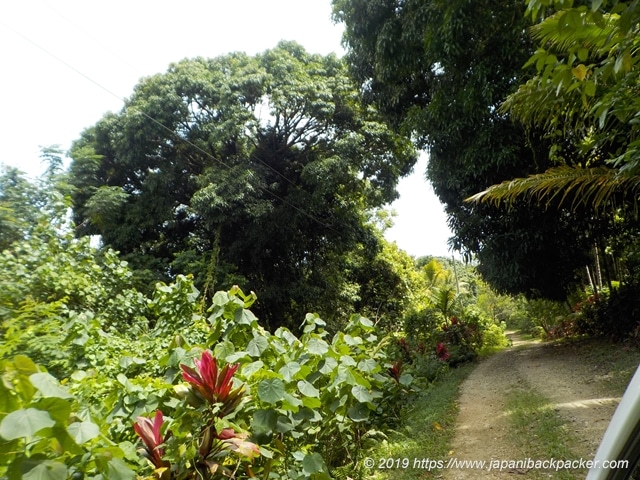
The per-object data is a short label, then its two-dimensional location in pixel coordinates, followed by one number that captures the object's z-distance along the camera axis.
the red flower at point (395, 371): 4.78
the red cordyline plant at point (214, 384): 2.03
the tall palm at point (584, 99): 1.53
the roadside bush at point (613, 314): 7.10
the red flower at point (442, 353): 8.88
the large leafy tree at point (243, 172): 10.87
